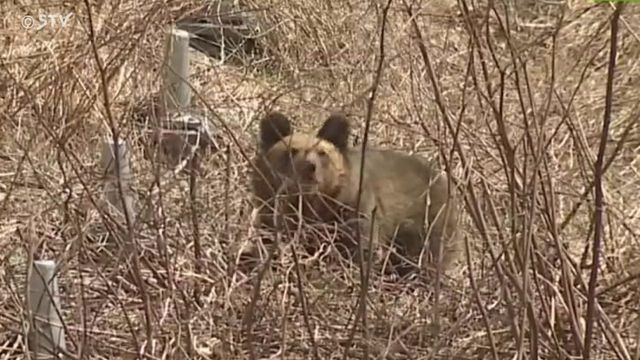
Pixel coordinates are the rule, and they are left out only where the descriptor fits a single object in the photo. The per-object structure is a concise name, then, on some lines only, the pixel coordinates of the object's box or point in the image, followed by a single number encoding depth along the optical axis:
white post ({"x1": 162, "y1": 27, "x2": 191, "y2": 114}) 9.51
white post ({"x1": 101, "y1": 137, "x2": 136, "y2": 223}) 7.34
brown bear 9.10
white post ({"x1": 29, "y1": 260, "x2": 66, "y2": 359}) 6.08
